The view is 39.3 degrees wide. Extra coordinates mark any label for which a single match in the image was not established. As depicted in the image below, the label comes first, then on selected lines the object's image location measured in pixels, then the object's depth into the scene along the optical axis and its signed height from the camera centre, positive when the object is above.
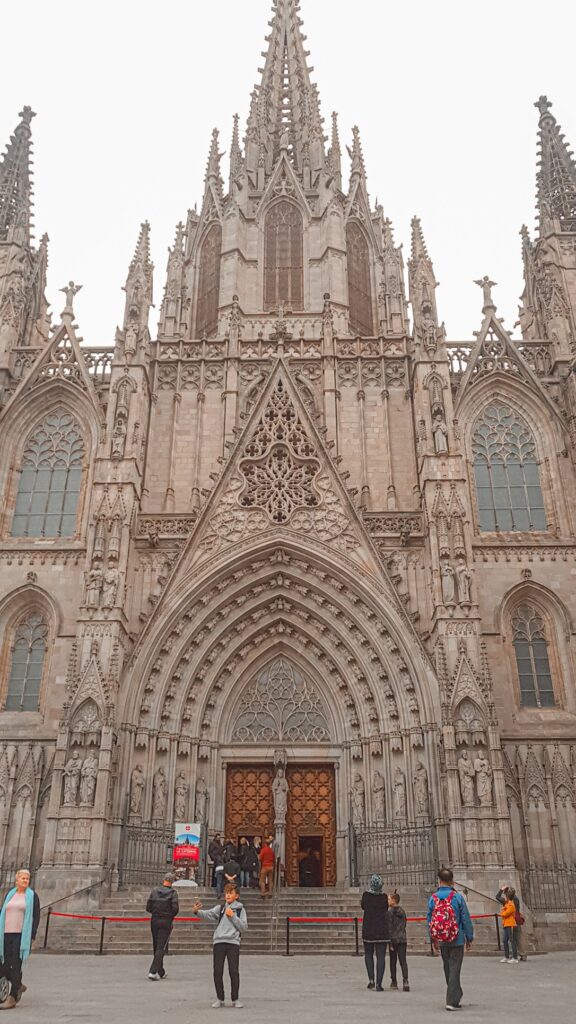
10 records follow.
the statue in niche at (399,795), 19.86 +2.13
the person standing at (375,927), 10.02 -0.41
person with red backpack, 8.19 -0.40
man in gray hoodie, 8.42 -0.51
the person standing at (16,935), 8.03 -0.40
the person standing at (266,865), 18.08 +0.52
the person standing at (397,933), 10.39 -0.51
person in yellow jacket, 13.17 -0.59
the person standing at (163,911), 11.14 -0.26
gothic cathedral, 19.80 +7.92
